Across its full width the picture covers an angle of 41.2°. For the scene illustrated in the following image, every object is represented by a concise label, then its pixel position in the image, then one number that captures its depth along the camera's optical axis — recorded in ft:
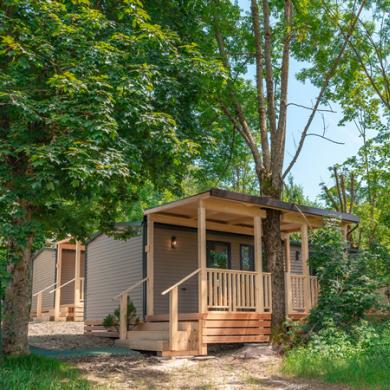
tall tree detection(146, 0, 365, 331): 36.65
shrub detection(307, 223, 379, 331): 34.22
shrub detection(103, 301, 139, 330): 39.52
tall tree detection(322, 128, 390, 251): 72.69
